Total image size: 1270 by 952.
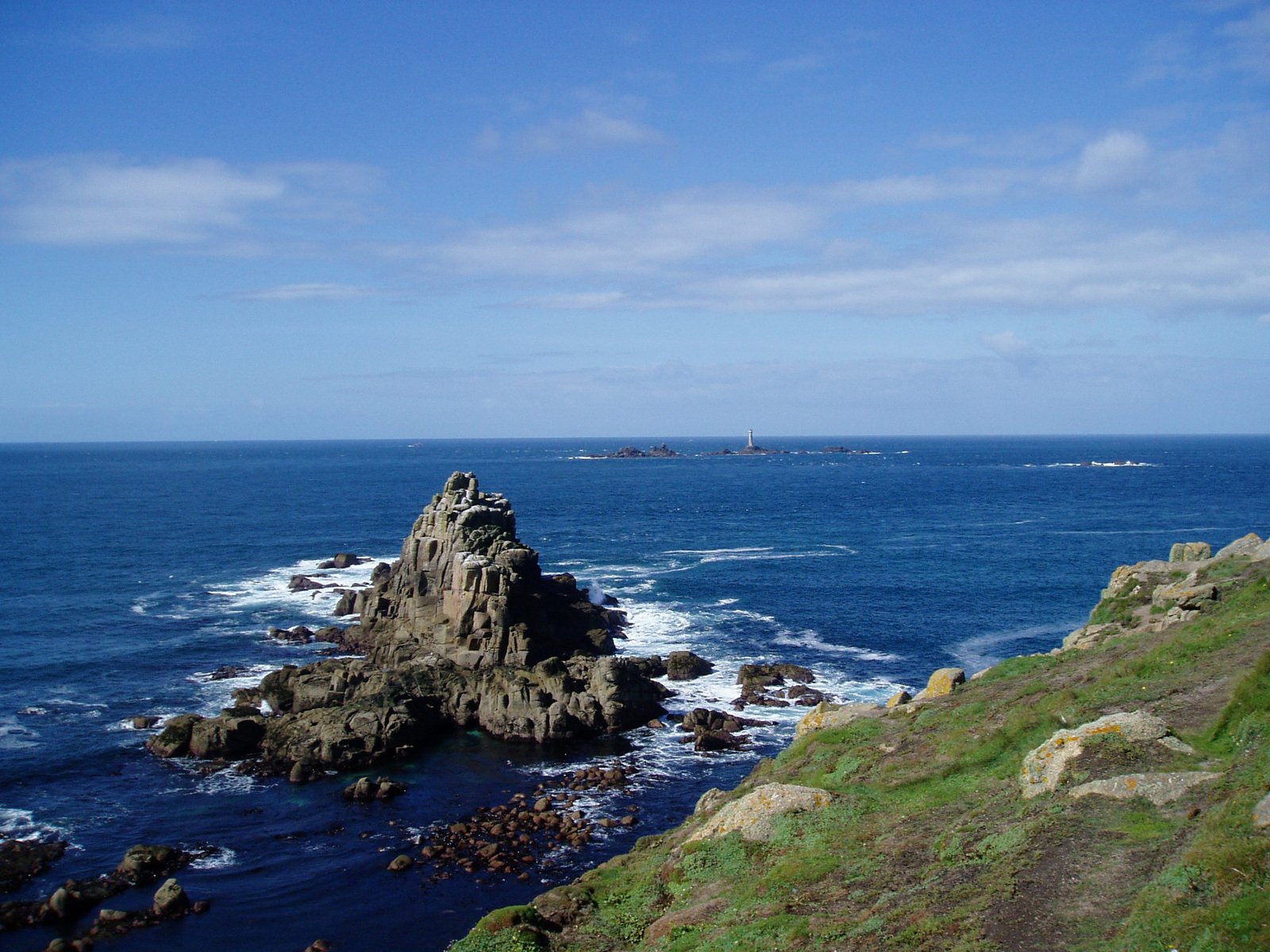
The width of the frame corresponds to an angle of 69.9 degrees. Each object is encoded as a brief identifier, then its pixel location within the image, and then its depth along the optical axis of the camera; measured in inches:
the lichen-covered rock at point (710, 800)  1279.5
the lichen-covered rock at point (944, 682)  1497.3
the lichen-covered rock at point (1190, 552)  2076.8
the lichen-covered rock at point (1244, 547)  1821.6
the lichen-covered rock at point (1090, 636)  1594.5
